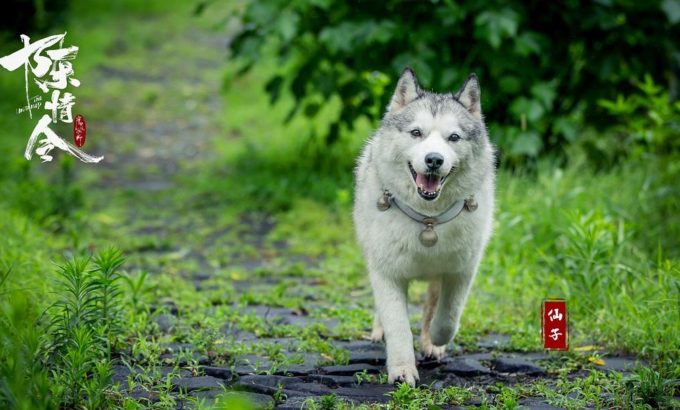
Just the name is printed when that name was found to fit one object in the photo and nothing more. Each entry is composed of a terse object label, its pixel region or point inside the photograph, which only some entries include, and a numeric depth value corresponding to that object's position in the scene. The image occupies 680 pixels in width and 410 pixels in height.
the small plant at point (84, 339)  6.81
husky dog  8.05
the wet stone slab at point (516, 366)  8.62
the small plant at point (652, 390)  7.35
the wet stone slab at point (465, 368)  8.61
